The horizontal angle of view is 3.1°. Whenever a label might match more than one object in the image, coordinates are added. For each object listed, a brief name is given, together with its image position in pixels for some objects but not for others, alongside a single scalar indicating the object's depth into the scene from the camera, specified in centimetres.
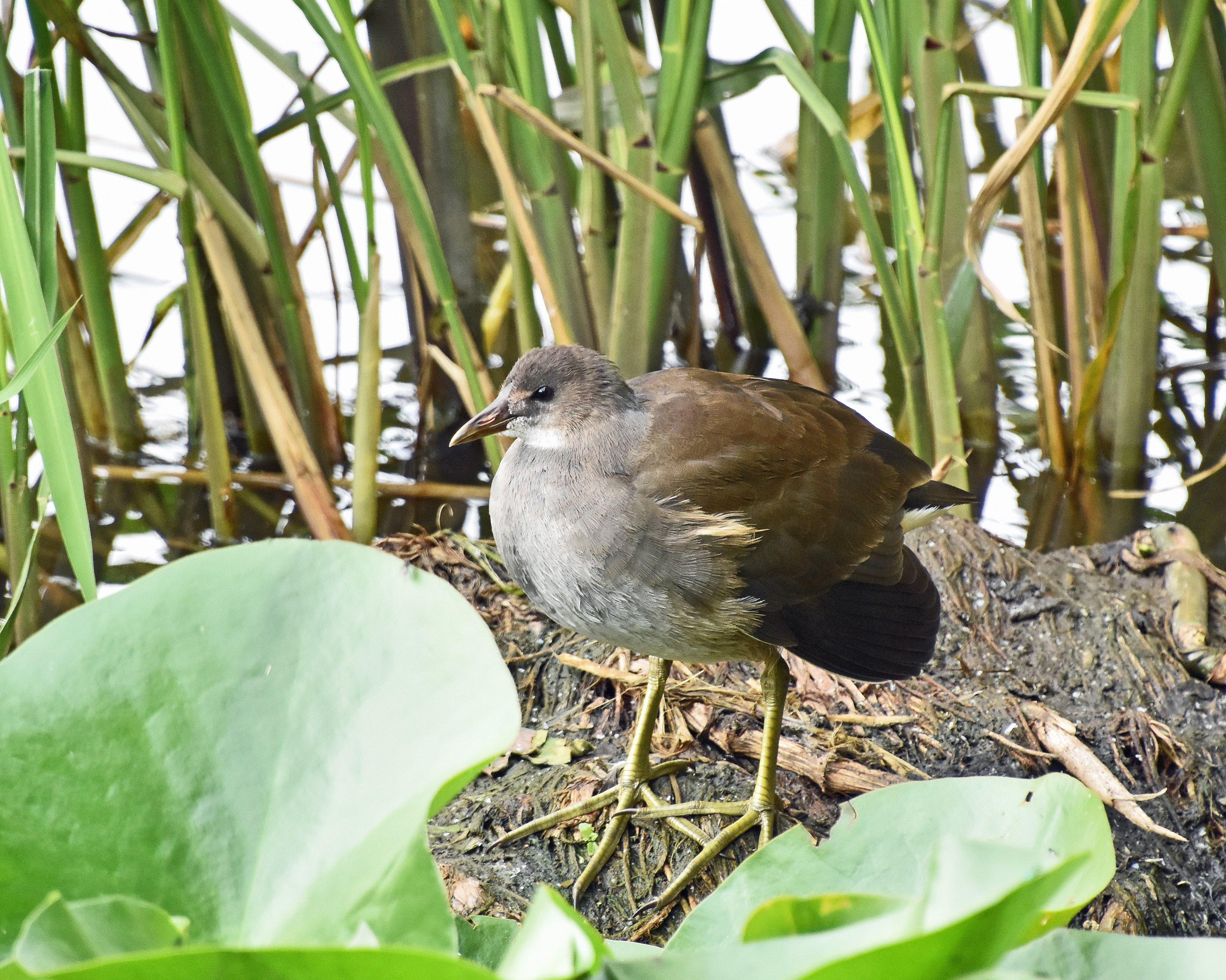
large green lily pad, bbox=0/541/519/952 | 623
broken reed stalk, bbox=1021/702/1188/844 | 813
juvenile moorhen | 808
